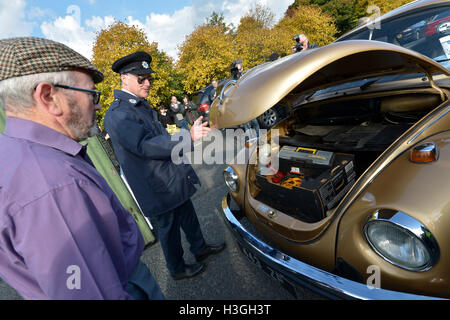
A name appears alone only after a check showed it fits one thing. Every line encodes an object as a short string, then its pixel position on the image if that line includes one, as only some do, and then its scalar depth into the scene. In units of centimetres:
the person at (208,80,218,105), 788
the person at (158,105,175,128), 803
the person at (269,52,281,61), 521
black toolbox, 142
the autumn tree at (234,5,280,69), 1518
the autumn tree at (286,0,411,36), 2550
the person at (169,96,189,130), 844
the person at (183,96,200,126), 939
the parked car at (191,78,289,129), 648
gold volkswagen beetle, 99
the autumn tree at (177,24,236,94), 1270
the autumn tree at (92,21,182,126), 984
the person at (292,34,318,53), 460
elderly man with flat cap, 63
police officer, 167
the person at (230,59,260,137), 480
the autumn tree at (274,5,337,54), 1772
